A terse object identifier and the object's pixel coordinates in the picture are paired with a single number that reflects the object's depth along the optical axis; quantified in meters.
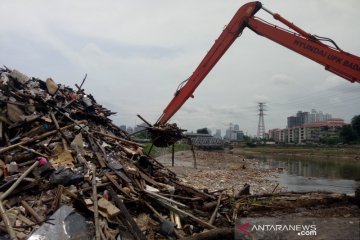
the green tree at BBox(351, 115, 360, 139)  62.17
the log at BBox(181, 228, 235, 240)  5.32
